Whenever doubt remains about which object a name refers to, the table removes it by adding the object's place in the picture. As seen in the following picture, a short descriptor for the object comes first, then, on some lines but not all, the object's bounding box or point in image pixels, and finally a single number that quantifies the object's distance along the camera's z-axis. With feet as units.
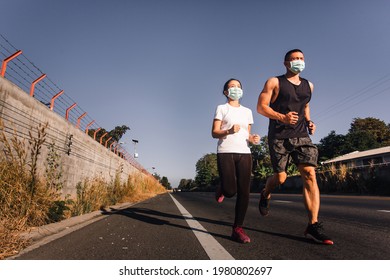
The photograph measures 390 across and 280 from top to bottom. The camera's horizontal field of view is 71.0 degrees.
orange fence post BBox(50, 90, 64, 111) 29.55
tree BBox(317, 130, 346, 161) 172.76
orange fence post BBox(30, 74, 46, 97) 25.35
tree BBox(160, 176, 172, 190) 579.40
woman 11.20
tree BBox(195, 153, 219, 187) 354.82
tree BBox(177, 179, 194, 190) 520.01
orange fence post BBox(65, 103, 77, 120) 33.83
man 11.18
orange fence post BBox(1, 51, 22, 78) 20.81
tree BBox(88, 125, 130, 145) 202.59
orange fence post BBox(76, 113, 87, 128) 37.51
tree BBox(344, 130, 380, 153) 165.25
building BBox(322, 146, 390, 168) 114.79
